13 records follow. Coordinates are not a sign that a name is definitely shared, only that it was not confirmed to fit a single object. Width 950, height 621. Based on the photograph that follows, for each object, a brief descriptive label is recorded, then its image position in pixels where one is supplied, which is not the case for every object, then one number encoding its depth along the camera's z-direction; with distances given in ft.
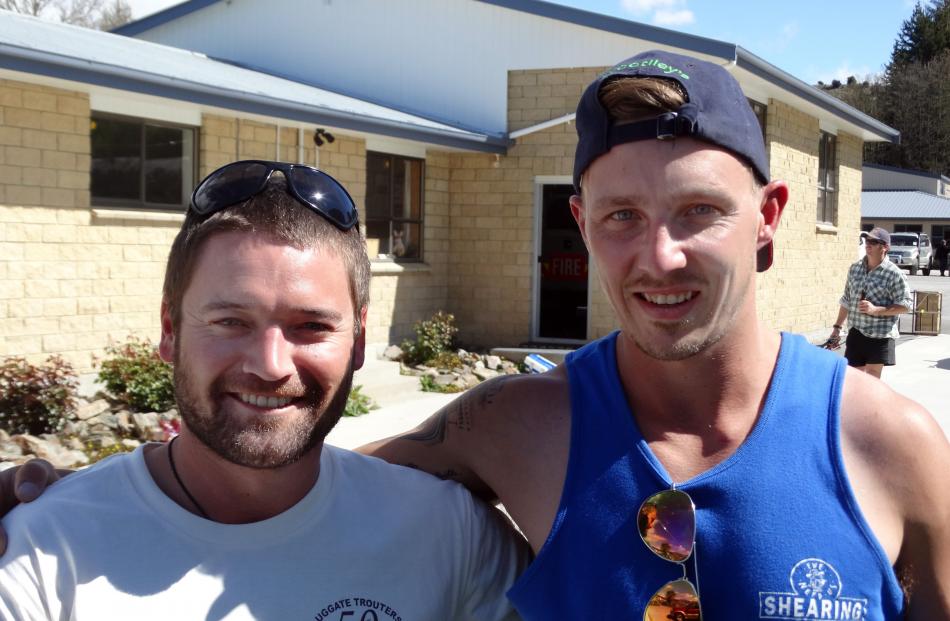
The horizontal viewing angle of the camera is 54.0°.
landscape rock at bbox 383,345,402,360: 39.80
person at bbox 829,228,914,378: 29.25
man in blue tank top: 5.72
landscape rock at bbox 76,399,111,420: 24.53
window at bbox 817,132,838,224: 57.72
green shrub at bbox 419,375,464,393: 34.40
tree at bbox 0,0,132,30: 90.38
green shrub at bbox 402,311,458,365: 39.29
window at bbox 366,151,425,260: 41.60
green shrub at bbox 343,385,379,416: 29.32
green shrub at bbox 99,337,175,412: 25.43
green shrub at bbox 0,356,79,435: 23.34
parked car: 155.63
